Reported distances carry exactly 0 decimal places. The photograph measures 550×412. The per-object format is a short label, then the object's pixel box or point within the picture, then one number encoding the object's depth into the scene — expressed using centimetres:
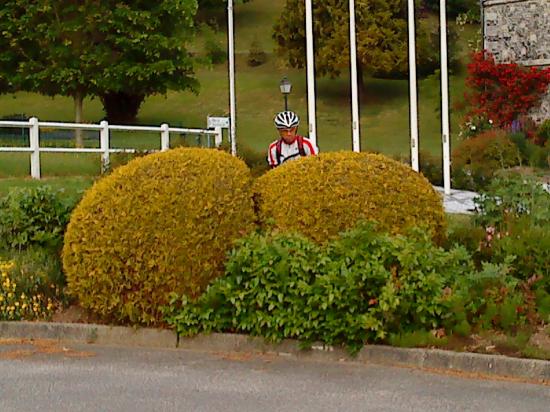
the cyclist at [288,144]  1152
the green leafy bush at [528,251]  978
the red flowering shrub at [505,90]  3856
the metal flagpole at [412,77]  2050
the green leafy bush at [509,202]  1102
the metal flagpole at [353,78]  2051
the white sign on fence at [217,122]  2745
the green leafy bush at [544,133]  3544
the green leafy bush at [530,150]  2855
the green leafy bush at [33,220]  1120
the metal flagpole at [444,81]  2056
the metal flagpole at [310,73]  2003
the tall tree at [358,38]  5021
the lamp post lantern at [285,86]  3262
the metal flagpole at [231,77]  2233
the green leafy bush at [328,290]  892
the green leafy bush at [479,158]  2427
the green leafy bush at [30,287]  1018
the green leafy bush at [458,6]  7469
